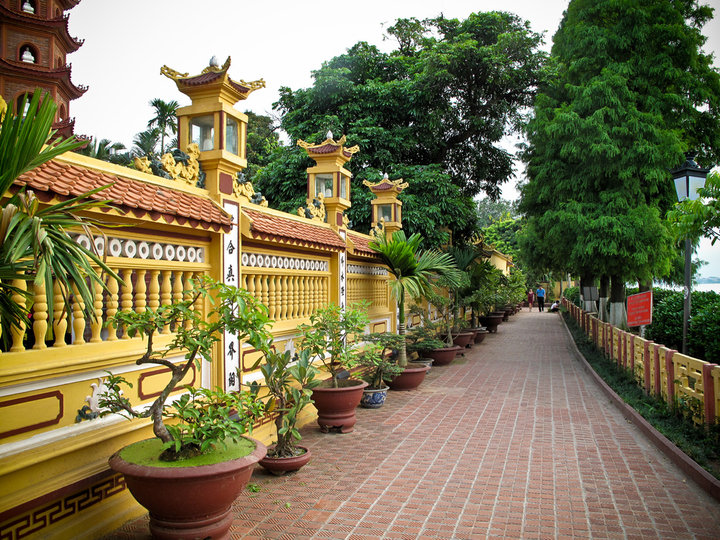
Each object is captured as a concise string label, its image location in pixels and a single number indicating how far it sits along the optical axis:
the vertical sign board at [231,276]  5.21
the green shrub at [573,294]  30.00
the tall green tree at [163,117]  24.66
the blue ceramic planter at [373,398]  7.82
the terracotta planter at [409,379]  9.03
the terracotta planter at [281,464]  4.93
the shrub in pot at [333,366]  6.32
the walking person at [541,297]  37.81
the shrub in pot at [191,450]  3.23
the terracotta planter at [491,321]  21.30
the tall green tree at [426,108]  15.09
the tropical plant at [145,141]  23.38
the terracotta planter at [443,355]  12.13
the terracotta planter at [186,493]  3.20
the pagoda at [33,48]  17.36
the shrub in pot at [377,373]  7.81
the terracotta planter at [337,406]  6.34
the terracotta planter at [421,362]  9.97
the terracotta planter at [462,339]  14.55
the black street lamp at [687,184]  7.61
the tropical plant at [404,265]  9.61
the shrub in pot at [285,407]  4.96
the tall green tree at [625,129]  12.46
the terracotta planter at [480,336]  17.30
